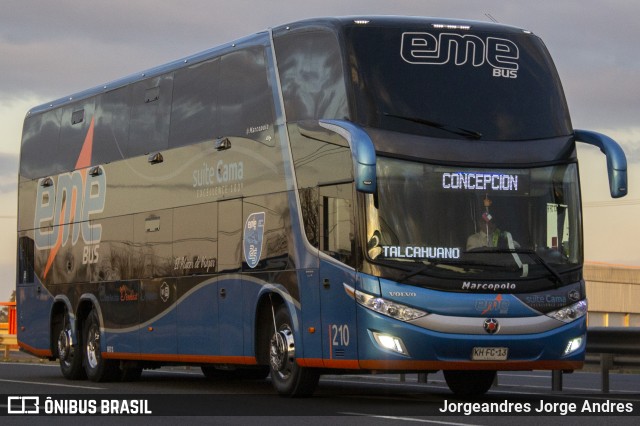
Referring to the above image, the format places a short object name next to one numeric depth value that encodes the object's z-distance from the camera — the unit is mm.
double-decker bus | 16062
